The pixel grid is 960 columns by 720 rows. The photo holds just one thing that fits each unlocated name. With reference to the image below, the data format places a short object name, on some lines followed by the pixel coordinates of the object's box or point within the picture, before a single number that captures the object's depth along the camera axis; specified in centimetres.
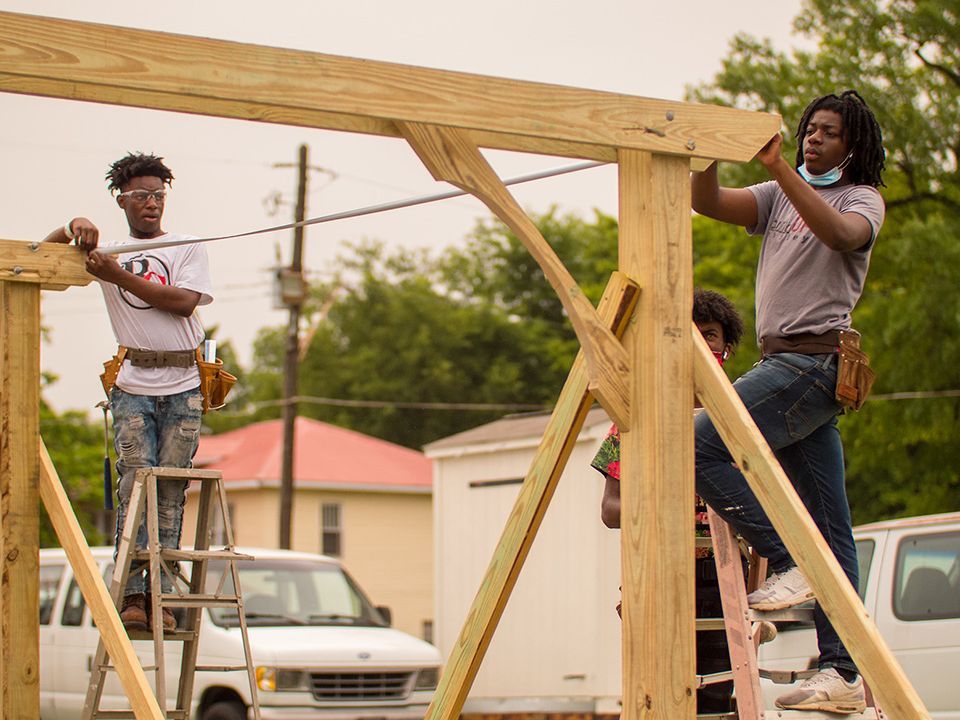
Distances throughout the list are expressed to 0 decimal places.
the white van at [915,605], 1350
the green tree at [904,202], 3225
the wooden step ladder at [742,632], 695
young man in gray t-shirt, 702
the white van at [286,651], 1802
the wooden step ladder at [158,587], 918
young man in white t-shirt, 964
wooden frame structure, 562
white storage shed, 2392
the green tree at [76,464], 5570
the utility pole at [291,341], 3823
